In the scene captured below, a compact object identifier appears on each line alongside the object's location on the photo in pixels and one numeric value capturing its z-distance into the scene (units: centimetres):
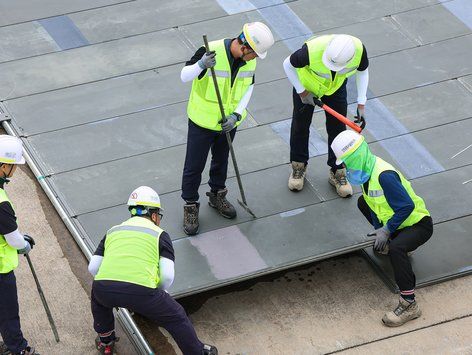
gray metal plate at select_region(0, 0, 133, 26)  1220
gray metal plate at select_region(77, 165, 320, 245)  901
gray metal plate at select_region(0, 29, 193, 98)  1101
